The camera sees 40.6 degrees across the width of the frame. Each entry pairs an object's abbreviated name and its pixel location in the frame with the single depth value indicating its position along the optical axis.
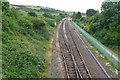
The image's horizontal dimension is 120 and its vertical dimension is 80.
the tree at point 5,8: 17.54
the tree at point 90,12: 52.44
